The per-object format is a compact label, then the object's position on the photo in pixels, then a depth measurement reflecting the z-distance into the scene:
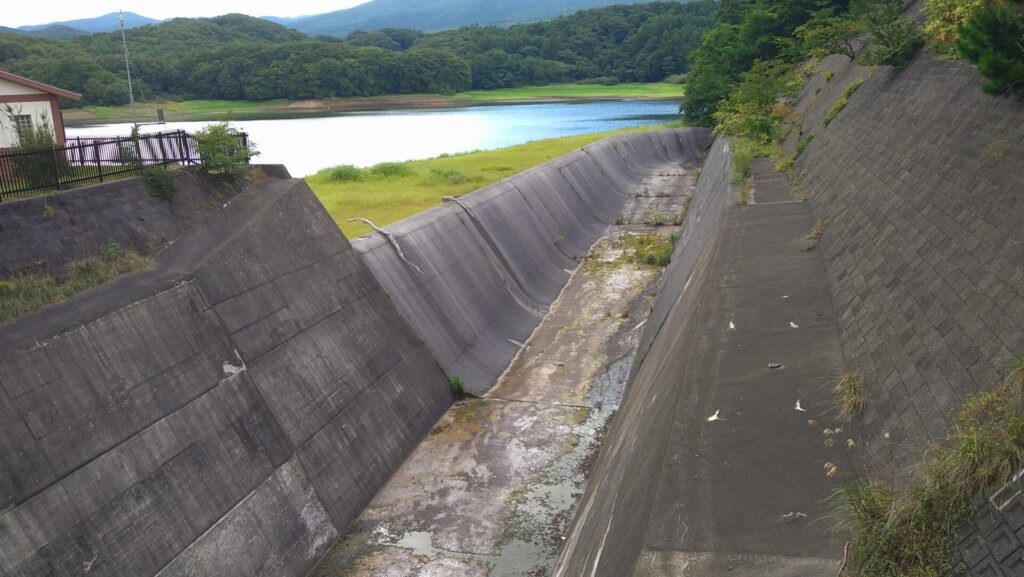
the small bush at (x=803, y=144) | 25.04
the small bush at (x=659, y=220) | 37.72
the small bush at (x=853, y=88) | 24.45
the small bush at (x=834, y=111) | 24.23
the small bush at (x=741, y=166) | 24.40
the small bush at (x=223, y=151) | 16.72
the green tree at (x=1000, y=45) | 11.77
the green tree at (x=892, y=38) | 20.25
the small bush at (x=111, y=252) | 13.36
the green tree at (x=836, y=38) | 28.20
